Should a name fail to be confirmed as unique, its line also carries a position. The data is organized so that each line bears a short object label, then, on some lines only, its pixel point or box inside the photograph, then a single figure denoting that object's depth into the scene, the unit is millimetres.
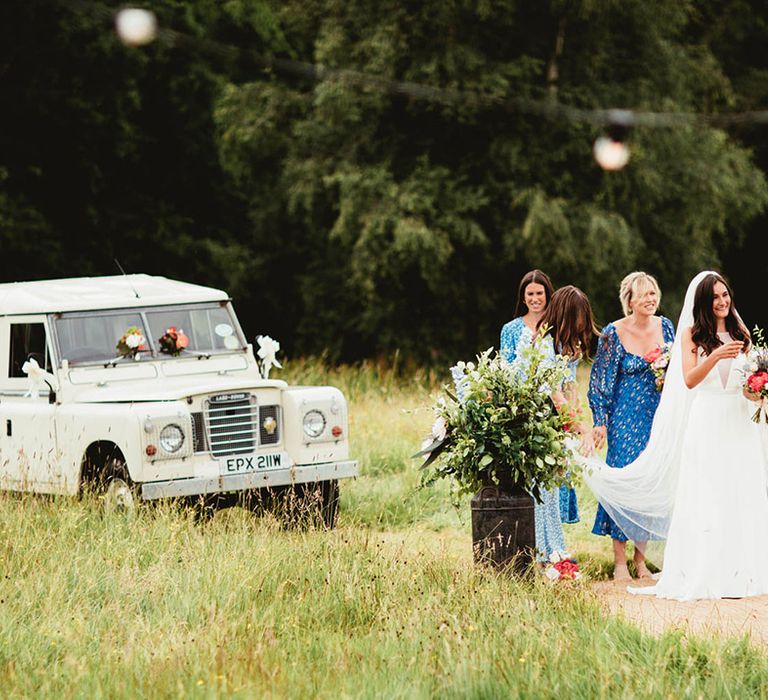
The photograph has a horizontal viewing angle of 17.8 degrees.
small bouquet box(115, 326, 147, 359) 20016
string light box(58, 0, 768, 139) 44937
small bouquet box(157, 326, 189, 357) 20354
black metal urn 13870
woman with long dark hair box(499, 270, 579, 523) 15904
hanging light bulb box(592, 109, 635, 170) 45995
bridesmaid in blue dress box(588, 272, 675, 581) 15948
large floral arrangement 14076
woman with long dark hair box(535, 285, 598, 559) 15405
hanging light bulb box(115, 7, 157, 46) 43997
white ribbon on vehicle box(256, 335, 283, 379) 20618
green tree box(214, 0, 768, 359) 46406
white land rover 18004
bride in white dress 14509
